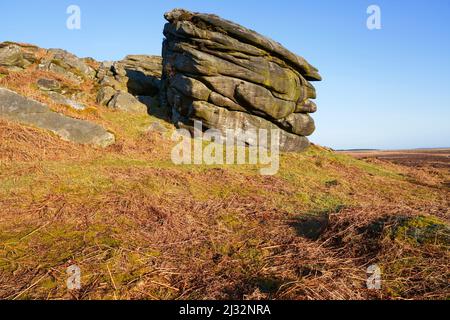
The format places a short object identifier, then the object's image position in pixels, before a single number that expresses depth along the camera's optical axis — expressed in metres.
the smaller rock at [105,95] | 20.52
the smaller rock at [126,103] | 20.09
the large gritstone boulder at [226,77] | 19.58
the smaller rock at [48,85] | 18.17
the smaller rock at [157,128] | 18.31
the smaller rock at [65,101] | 16.88
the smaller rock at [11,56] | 20.66
